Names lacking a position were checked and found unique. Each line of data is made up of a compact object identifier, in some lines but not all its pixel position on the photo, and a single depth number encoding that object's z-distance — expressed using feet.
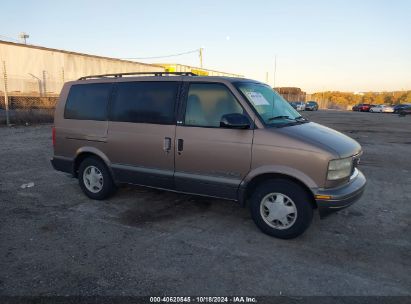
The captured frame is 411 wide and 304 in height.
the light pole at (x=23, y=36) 195.72
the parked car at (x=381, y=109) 143.08
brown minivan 12.57
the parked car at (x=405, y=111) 121.92
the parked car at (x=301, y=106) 145.51
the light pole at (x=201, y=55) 156.80
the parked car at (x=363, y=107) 156.04
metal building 66.39
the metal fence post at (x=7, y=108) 45.23
